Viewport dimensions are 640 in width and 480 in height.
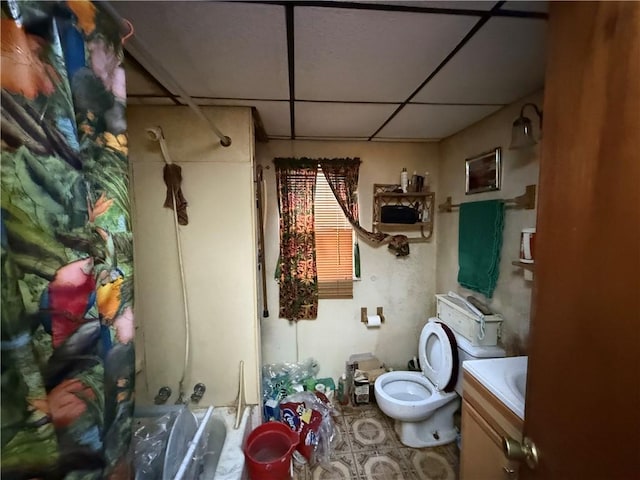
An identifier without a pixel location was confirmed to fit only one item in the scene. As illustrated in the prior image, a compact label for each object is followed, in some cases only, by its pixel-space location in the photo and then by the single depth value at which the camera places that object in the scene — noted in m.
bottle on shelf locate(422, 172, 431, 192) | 2.41
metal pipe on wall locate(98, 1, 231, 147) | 0.61
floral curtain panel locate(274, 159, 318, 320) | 2.29
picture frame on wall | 1.75
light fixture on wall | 1.40
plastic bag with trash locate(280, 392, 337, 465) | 1.84
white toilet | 1.82
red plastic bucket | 1.57
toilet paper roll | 2.44
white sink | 1.06
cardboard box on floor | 2.33
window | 2.37
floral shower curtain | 0.44
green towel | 1.74
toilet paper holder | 2.48
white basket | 1.74
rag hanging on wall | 1.55
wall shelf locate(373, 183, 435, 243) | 2.36
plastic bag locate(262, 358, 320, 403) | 2.19
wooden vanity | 1.04
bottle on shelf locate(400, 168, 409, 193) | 2.31
